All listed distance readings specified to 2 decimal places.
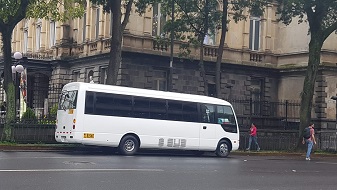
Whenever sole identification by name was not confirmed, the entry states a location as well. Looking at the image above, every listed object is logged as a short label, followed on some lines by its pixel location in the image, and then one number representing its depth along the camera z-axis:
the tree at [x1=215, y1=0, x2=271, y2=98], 32.66
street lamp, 33.56
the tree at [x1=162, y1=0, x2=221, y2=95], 33.31
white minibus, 23.98
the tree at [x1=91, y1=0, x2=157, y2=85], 29.00
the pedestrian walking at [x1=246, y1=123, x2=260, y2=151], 33.22
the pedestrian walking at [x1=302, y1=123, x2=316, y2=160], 28.11
